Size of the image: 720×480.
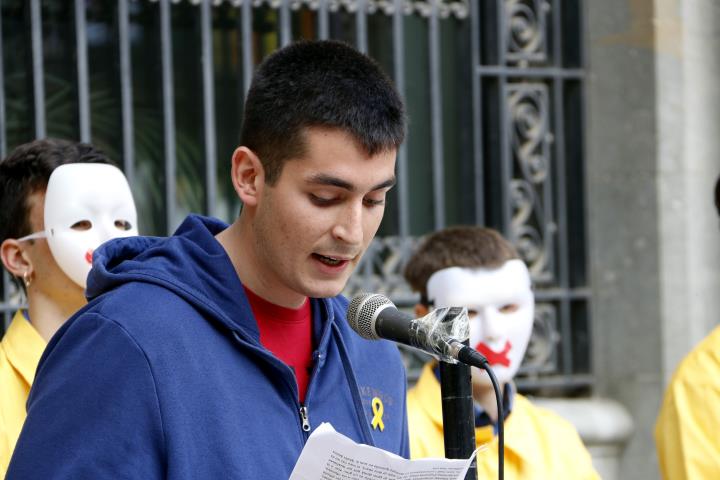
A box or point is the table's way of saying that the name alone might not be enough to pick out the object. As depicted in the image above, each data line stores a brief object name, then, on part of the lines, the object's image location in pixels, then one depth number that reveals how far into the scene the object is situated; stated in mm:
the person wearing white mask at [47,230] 7371
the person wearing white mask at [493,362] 8273
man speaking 4508
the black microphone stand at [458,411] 4223
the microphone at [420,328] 4172
